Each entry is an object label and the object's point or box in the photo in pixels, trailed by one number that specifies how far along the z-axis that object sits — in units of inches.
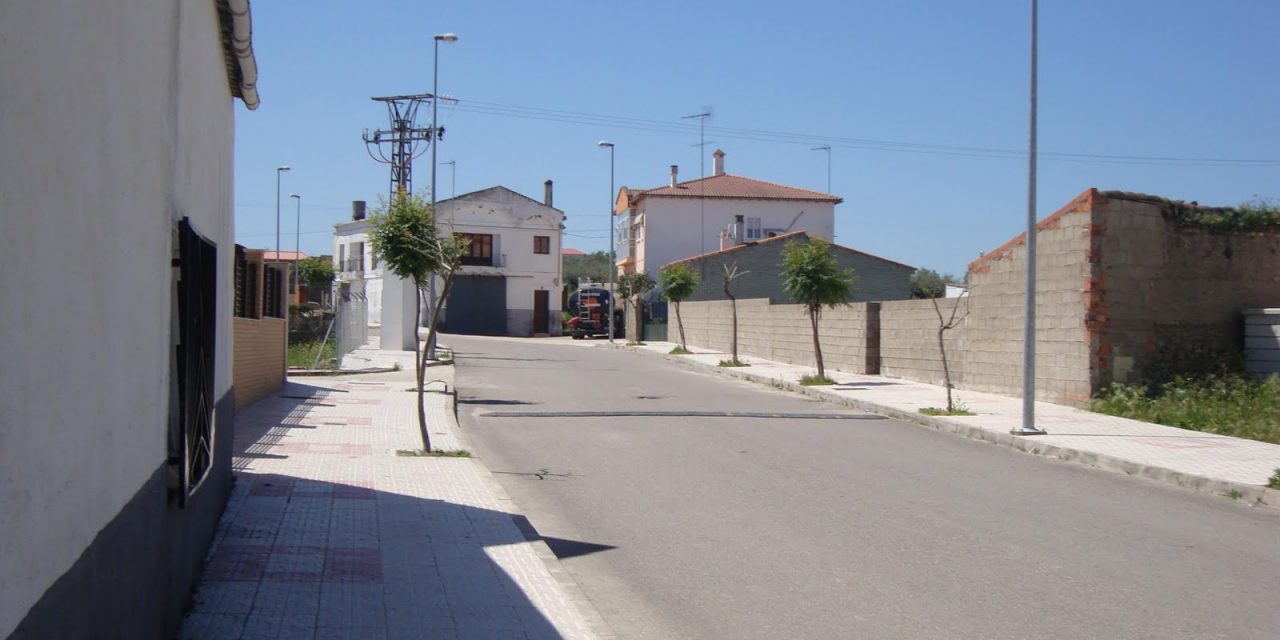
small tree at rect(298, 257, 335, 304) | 2910.9
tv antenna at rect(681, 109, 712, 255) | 2609.3
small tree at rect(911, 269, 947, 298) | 2182.2
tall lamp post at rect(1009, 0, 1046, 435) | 631.8
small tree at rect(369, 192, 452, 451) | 601.6
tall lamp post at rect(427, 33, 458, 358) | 1274.6
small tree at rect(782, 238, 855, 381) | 1090.1
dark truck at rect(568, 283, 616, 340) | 2449.6
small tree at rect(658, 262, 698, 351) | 1791.3
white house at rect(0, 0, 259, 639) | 108.7
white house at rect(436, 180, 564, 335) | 2677.2
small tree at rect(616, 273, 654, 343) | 2162.9
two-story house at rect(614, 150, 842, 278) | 2586.1
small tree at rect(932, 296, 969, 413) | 737.0
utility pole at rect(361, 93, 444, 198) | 2071.9
